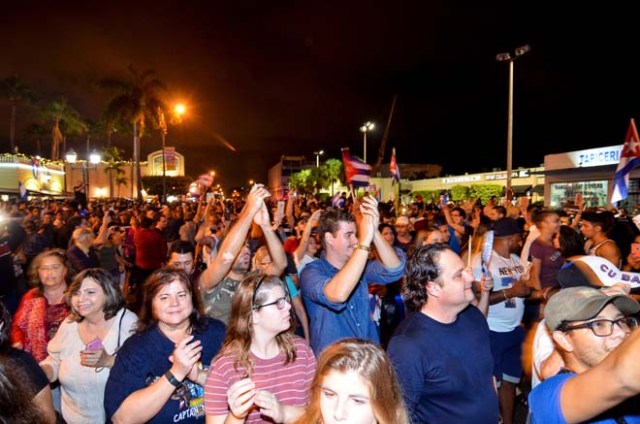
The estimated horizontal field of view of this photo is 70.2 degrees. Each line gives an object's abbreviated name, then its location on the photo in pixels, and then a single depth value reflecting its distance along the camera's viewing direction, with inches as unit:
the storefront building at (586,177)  1013.2
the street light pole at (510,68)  692.7
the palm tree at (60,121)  2800.2
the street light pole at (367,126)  1139.1
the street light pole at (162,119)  1390.3
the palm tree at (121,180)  3430.1
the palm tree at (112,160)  3314.5
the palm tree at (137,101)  1369.3
